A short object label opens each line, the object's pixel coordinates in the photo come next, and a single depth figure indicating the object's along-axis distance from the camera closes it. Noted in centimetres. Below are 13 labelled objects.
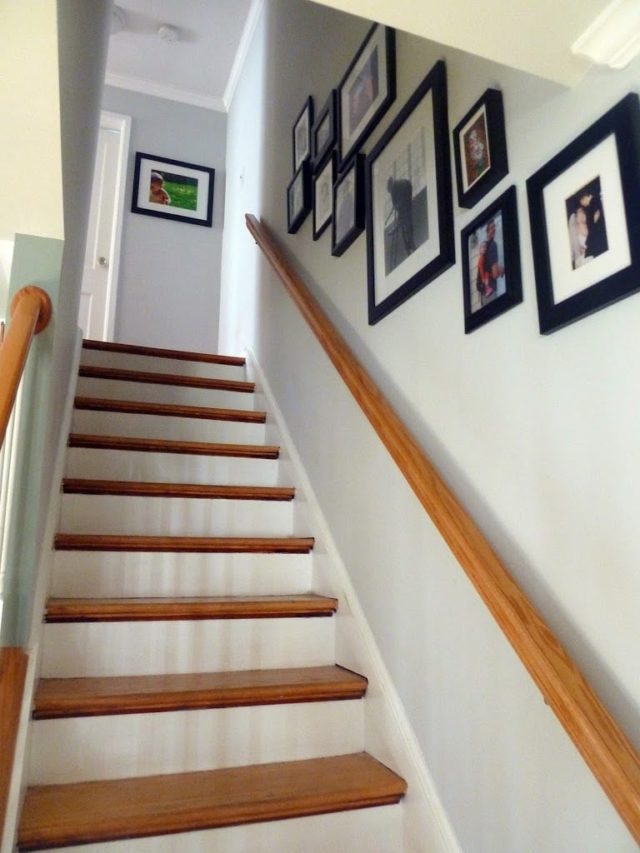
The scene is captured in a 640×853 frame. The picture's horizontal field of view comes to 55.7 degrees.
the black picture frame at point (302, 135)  259
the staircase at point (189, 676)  133
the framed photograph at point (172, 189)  456
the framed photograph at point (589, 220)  90
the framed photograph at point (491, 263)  117
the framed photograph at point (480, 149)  122
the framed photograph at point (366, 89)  177
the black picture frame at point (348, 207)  194
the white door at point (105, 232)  425
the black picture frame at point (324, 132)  223
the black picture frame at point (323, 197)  224
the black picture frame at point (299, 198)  253
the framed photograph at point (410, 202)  144
